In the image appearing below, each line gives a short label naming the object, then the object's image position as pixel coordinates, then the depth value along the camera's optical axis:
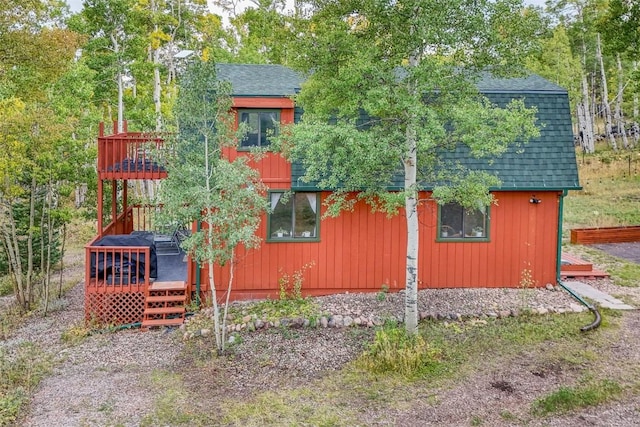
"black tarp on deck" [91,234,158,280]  9.39
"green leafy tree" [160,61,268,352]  7.63
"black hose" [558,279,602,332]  8.46
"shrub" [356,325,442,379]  7.04
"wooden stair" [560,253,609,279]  11.91
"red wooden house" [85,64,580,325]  10.09
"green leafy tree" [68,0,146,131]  20.80
